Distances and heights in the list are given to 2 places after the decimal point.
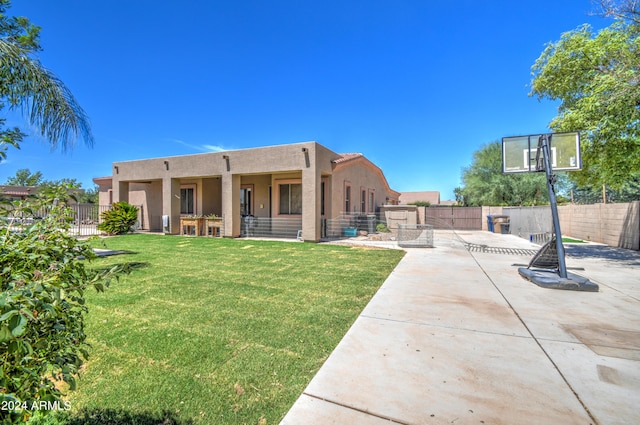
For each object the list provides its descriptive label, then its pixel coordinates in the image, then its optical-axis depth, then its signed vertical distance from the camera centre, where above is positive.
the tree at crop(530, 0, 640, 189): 7.19 +3.80
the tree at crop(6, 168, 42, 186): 47.60 +7.11
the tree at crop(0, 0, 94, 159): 4.45 +2.18
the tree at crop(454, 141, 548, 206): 25.08 +2.82
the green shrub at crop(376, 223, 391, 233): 15.81 -0.84
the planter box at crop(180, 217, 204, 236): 15.28 -0.63
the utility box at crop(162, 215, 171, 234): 15.53 -0.46
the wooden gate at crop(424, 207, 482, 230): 21.86 -0.25
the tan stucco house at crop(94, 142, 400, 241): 12.55 +1.70
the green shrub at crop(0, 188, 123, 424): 1.02 -0.34
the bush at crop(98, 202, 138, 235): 15.13 -0.21
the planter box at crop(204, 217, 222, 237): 14.80 -0.62
